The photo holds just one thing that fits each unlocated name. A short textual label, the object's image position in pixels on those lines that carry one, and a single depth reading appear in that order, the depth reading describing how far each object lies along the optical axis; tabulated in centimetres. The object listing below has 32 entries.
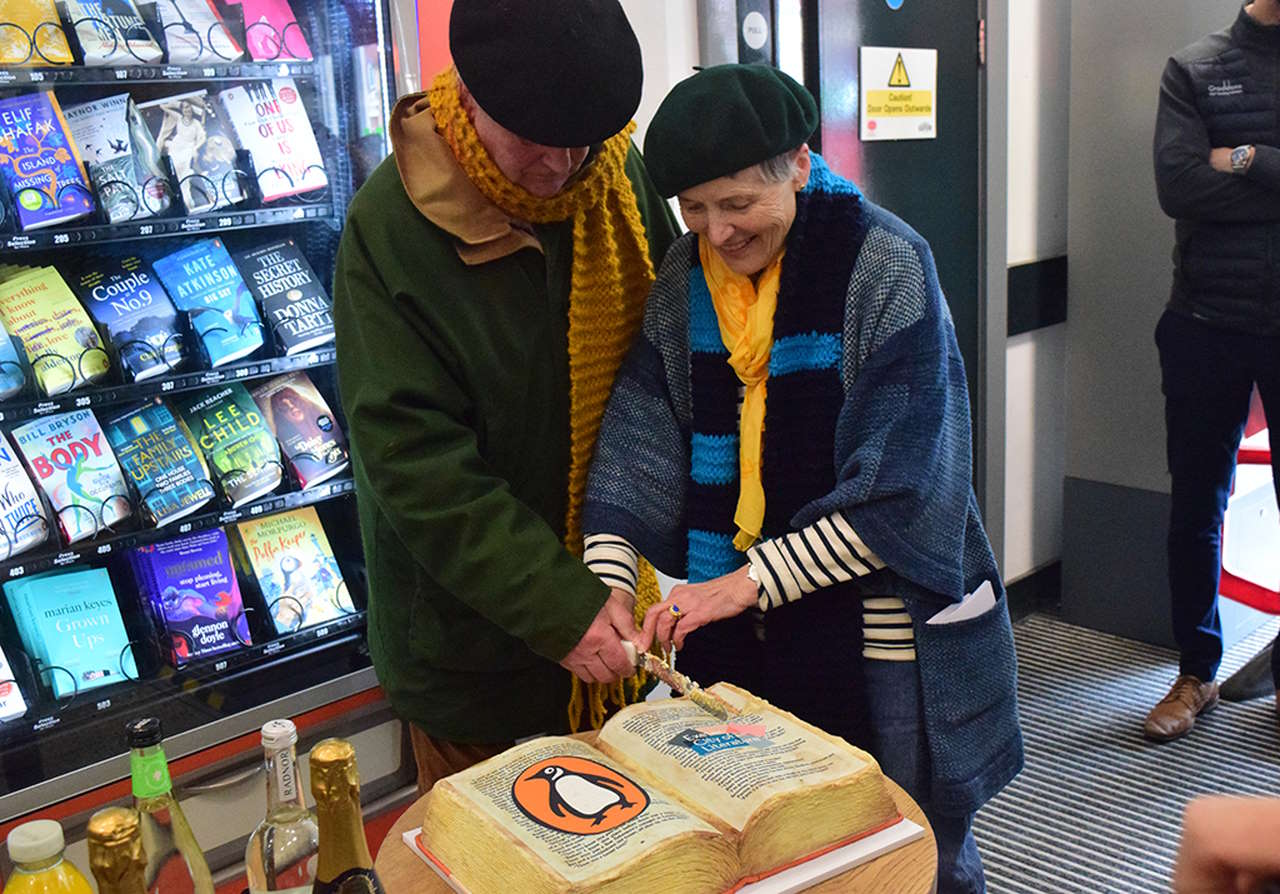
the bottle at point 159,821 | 102
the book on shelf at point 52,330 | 225
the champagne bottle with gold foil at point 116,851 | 85
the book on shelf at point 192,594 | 246
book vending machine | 221
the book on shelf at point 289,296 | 254
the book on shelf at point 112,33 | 219
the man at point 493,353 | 157
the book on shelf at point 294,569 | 262
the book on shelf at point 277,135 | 250
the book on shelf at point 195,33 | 229
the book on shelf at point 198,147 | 240
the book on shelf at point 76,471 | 233
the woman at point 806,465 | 160
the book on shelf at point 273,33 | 241
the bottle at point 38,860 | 88
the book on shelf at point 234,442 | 252
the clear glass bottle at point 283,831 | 104
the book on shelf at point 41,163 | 221
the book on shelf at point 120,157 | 232
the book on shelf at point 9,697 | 224
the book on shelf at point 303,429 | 260
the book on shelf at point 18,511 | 226
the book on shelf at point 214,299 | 246
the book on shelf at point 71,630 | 232
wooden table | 122
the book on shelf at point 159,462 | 242
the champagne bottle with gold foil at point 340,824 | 94
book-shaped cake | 115
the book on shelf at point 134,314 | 237
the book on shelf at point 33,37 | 211
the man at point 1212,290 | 310
